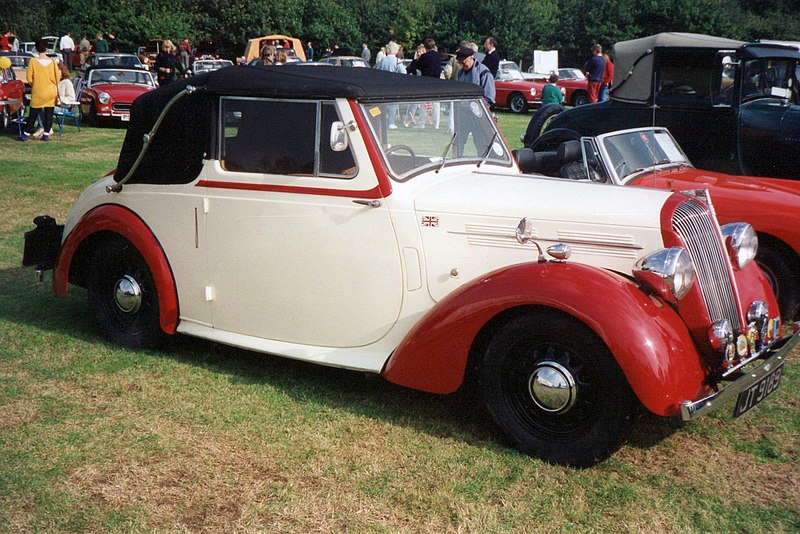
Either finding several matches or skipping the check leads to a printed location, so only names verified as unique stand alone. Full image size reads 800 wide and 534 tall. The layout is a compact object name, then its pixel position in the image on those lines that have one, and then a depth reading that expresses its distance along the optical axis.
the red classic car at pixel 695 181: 5.80
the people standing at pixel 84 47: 31.63
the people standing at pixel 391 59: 16.19
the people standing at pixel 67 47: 30.03
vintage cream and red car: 3.59
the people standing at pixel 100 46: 30.45
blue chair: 16.99
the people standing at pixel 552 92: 16.91
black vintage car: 8.27
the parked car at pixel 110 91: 17.86
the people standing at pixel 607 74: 19.22
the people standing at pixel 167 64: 18.31
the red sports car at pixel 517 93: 25.06
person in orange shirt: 14.48
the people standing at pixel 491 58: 13.02
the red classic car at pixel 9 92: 15.27
